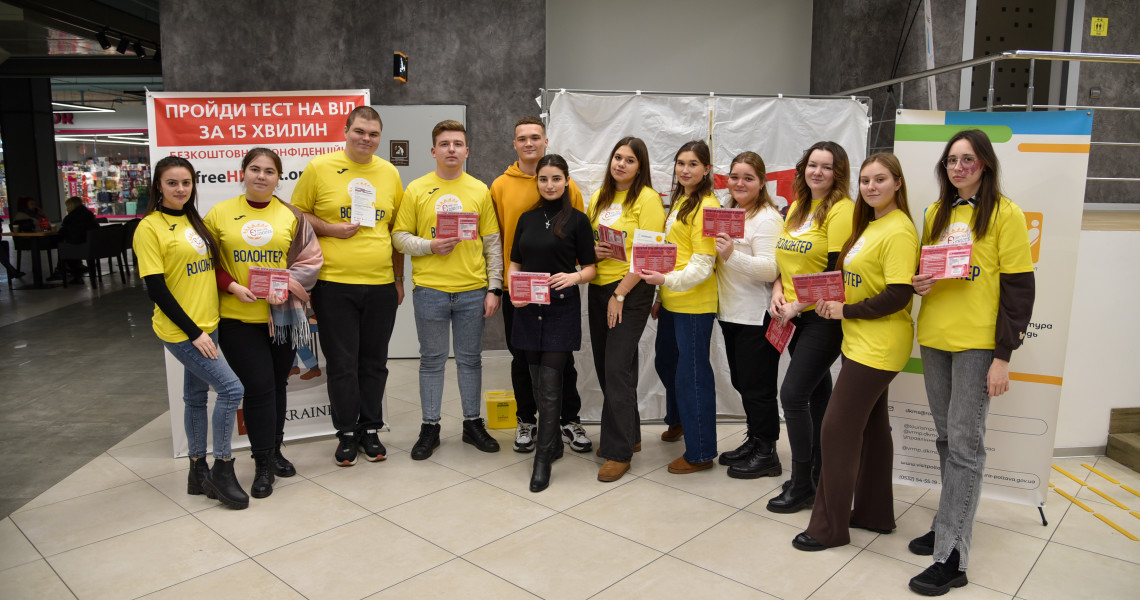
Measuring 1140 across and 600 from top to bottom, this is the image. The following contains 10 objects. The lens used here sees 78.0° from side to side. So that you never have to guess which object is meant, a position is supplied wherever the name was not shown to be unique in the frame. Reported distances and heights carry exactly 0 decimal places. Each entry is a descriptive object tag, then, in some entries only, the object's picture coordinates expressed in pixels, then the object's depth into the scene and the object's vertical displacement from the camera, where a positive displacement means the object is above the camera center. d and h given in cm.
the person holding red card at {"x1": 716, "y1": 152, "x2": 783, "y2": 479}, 332 -39
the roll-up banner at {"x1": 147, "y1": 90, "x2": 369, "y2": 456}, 389 +39
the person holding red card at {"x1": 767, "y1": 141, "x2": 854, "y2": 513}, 293 -35
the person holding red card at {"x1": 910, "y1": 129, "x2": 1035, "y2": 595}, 240 -39
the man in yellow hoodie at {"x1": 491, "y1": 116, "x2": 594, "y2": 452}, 363 -8
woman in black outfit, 337 -37
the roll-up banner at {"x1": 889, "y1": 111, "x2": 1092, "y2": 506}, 294 -15
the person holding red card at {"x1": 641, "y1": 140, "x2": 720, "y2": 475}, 335 -44
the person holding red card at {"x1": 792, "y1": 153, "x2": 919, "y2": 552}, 256 -45
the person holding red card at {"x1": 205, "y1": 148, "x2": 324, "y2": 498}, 322 -40
